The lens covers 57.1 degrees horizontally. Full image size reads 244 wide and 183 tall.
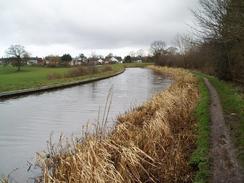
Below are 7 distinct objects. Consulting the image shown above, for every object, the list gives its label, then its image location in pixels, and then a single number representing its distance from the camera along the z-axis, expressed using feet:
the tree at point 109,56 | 362.33
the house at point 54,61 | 218.31
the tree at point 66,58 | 253.53
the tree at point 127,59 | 330.19
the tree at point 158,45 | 257.99
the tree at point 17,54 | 188.08
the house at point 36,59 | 300.48
